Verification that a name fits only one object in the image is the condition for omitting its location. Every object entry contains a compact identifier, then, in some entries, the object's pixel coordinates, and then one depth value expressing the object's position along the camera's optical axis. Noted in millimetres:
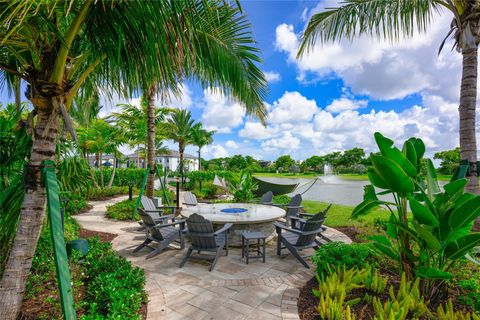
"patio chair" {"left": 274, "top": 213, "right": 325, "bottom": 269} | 4668
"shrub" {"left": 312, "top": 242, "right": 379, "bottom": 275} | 3776
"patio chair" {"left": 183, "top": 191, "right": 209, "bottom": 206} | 8356
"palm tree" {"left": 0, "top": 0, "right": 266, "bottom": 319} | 2074
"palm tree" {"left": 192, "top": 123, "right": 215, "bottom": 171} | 29531
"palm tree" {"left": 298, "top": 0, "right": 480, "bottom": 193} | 5598
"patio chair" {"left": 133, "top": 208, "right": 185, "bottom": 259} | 5090
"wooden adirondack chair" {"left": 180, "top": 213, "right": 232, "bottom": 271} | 4484
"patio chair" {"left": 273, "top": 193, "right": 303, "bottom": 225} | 6755
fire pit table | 5531
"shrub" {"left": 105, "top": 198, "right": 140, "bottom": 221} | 8632
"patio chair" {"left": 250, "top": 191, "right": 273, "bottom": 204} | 8644
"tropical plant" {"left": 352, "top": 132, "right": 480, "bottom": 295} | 2648
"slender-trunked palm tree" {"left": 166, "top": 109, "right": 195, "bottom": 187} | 27688
